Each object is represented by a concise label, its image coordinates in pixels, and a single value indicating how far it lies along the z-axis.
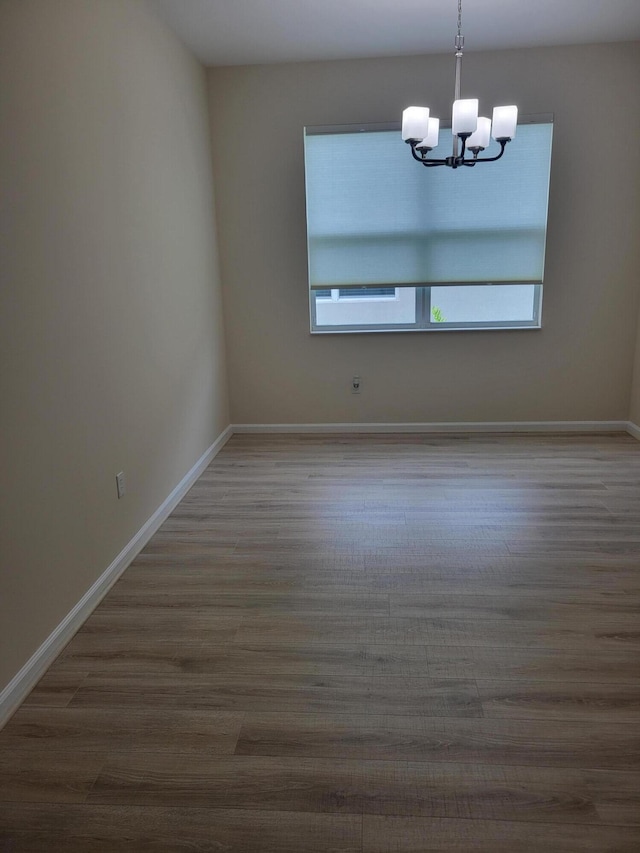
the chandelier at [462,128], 2.86
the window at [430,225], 4.52
